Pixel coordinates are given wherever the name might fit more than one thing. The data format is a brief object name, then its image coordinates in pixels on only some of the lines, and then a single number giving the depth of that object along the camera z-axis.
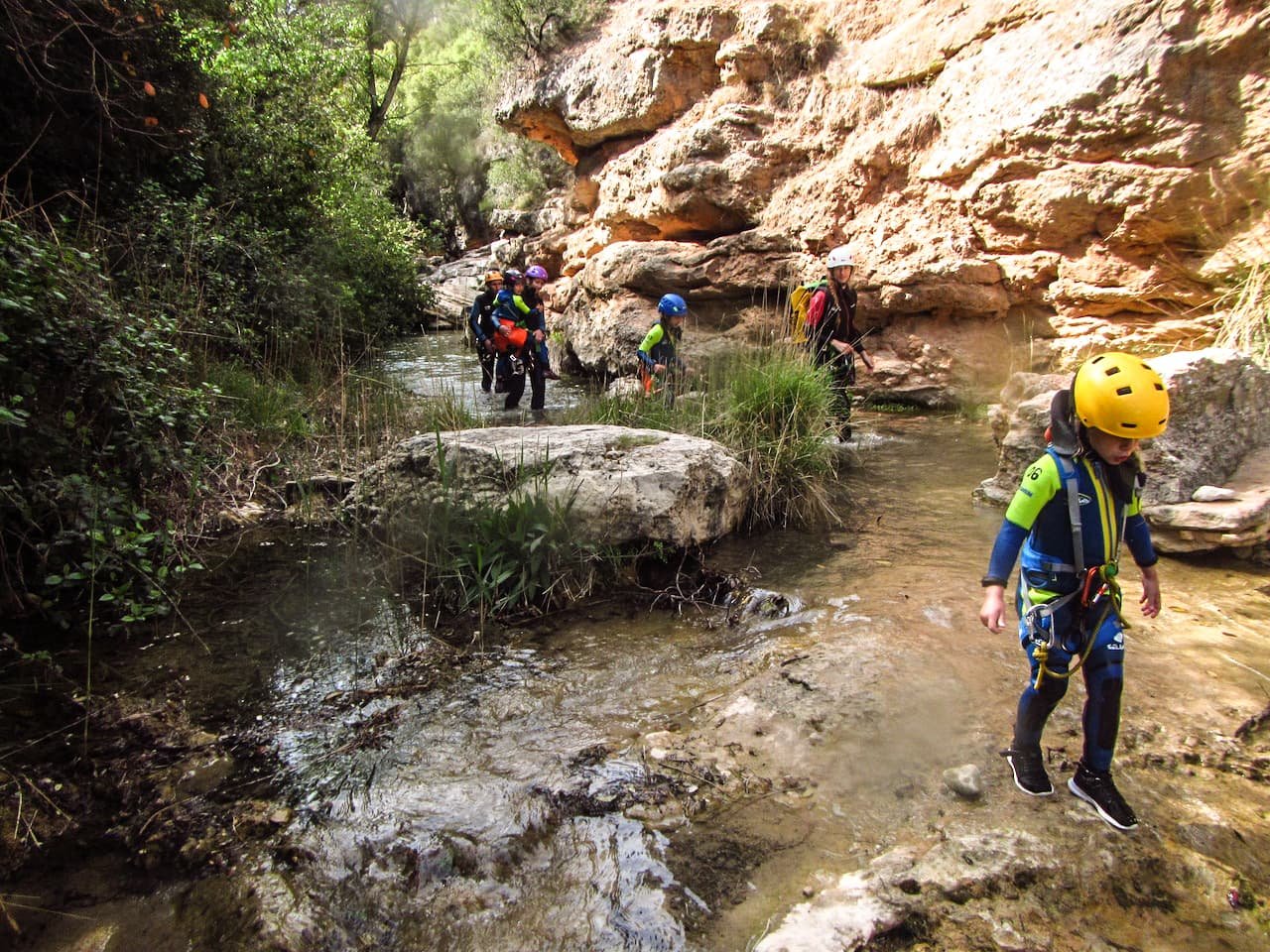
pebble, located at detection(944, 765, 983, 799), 2.30
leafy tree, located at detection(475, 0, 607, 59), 15.05
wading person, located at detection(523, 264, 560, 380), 8.67
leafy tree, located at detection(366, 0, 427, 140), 19.55
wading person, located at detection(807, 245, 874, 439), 6.78
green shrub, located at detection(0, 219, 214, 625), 3.14
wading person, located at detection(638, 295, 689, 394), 6.82
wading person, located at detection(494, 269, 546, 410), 8.73
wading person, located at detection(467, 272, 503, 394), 8.88
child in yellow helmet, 2.26
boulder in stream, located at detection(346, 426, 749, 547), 4.16
